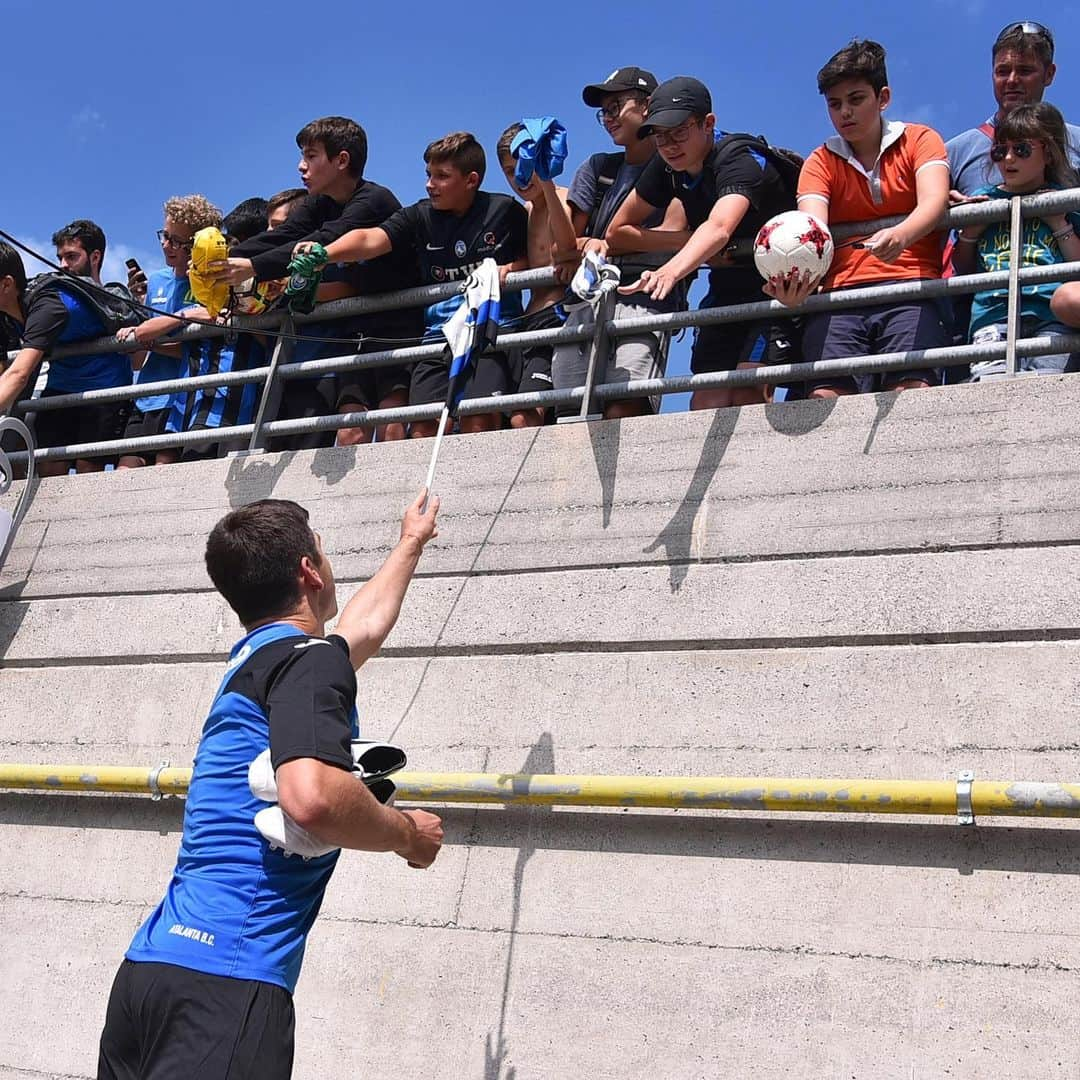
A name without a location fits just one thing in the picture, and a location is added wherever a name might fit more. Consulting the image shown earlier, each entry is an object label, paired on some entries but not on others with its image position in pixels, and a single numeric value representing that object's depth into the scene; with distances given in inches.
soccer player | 131.6
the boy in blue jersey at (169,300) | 331.6
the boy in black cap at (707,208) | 242.8
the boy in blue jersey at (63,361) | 324.8
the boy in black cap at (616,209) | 258.2
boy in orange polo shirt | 233.8
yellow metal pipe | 176.2
